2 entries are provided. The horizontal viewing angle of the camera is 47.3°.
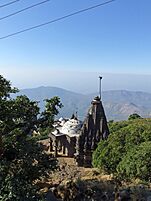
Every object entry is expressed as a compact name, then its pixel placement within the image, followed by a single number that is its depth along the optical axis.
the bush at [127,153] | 8.24
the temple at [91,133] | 13.97
